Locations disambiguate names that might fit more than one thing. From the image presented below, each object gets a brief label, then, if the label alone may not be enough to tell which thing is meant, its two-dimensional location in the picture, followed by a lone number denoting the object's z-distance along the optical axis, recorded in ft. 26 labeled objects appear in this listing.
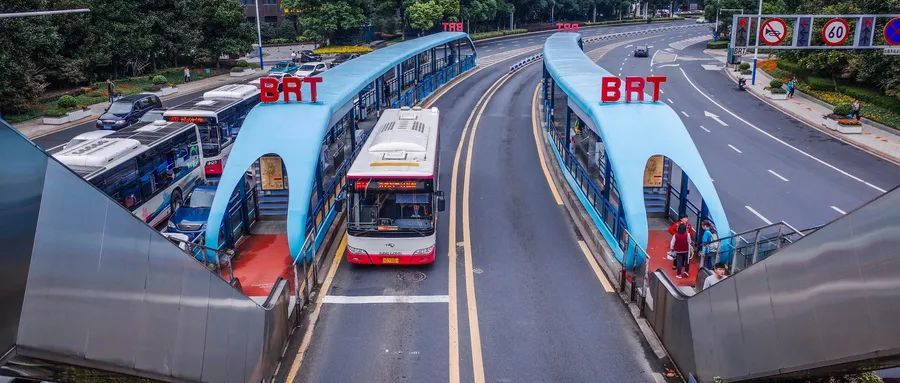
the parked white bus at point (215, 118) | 88.07
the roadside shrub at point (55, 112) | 128.25
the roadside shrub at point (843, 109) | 122.52
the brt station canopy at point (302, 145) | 55.67
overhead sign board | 94.27
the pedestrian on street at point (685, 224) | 54.21
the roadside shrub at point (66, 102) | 130.41
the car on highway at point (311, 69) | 160.72
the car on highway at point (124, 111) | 108.27
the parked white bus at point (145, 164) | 65.00
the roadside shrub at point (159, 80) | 161.00
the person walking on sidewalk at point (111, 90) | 137.94
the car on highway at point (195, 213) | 65.16
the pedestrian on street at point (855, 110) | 121.49
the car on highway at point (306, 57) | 199.93
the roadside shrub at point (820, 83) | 150.92
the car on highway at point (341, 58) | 179.42
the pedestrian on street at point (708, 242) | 54.02
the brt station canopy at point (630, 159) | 54.80
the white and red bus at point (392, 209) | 54.95
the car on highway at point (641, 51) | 233.62
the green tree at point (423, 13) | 247.29
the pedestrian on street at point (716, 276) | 43.41
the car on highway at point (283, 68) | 171.84
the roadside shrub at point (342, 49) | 232.12
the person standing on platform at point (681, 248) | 53.26
